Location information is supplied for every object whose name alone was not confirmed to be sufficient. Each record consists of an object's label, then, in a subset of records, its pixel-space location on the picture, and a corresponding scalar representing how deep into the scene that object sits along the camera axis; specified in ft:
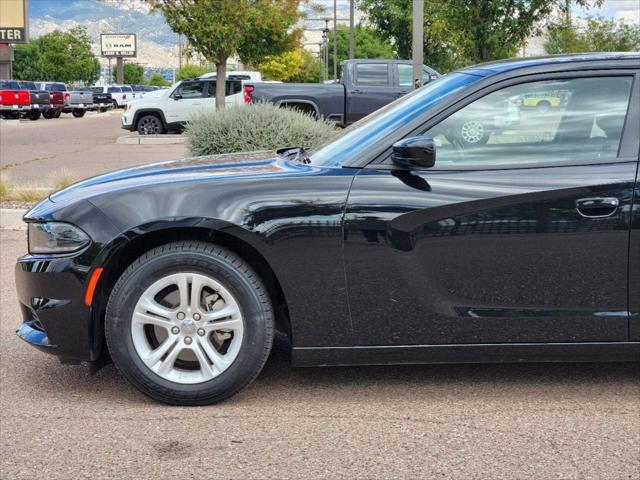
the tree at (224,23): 81.87
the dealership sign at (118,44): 401.29
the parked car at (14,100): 141.97
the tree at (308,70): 302.19
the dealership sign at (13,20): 190.39
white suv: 88.38
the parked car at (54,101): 156.97
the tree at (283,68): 246.06
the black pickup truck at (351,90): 63.52
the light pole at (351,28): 125.55
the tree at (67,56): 317.22
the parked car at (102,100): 211.55
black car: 13.64
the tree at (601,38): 139.13
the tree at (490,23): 58.03
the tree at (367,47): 278.05
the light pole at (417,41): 45.44
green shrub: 36.70
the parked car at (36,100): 147.13
